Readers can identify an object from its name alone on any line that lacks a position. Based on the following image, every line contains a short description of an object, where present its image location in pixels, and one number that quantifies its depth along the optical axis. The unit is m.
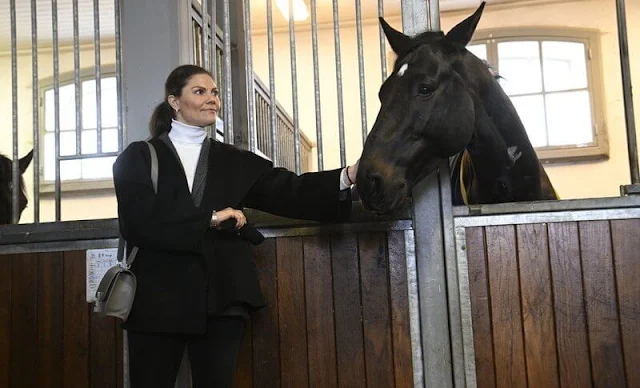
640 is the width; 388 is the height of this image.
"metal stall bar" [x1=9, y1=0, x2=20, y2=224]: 2.39
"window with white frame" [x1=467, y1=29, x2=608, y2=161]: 5.88
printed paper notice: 2.26
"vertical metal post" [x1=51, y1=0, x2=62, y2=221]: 2.37
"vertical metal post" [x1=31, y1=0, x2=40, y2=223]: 2.38
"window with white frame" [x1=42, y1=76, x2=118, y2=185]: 6.36
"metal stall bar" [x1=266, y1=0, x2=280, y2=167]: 2.28
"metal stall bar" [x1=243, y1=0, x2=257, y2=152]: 2.32
